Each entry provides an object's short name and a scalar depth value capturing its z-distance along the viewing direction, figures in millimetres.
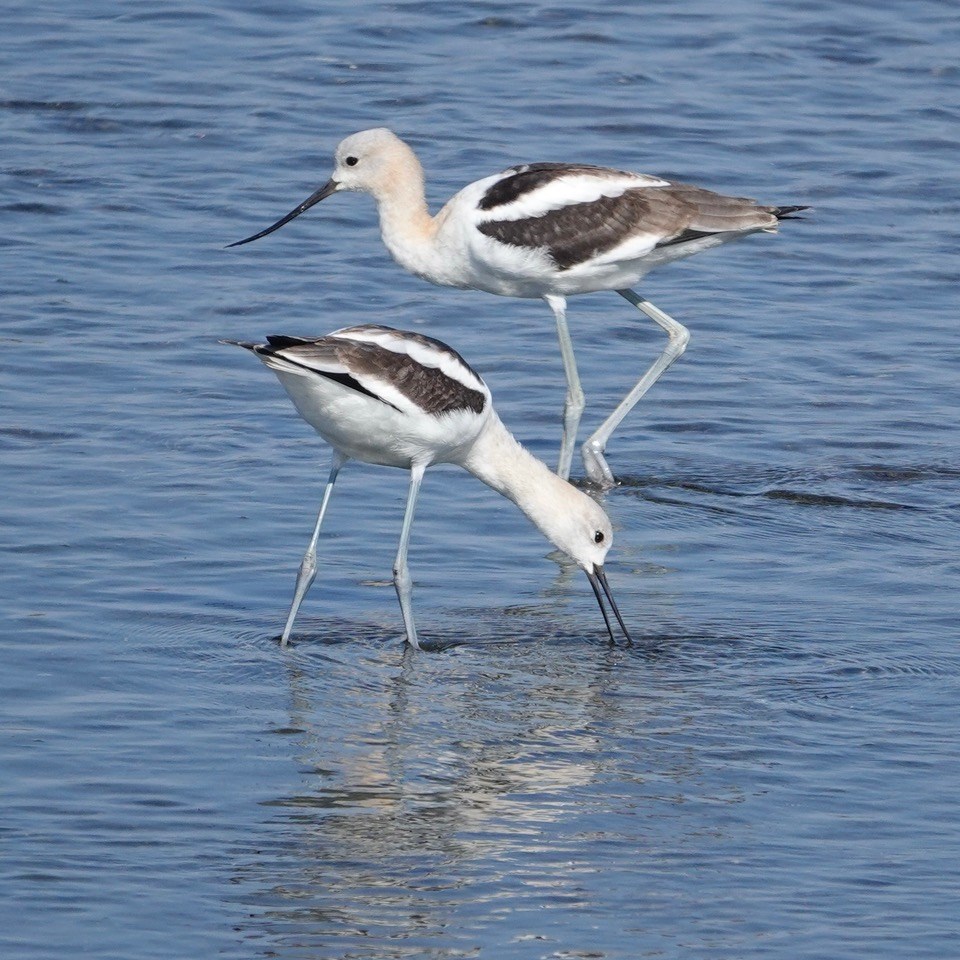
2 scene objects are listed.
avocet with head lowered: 12969
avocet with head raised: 18484
